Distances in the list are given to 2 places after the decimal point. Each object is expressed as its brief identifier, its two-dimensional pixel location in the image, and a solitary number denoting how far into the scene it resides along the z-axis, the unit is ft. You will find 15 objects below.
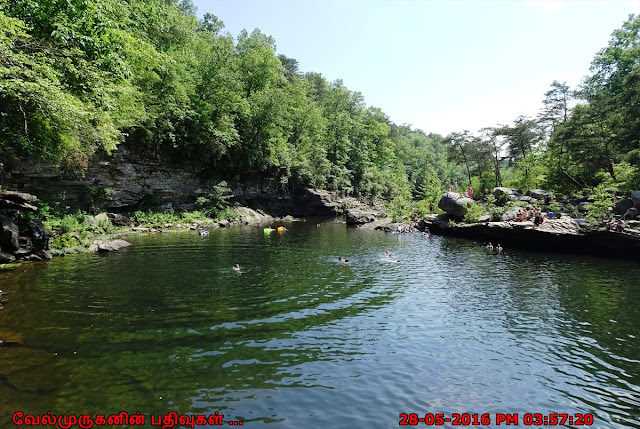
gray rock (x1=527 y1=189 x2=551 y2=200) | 114.73
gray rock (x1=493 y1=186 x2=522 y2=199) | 122.93
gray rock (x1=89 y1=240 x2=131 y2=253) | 70.03
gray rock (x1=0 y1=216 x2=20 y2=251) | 55.98
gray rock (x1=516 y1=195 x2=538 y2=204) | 111.75
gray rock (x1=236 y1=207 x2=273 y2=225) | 144.23
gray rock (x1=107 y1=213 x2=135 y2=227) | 103.50
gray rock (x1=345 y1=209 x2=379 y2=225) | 153.69
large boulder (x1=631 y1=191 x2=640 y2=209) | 80.09
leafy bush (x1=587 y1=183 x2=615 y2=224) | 80.53
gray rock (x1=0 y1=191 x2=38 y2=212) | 55.93
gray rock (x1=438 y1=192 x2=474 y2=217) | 115.24
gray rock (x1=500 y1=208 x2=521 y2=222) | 100.44
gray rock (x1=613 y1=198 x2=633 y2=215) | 83.61
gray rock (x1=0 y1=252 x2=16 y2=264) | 54.24
